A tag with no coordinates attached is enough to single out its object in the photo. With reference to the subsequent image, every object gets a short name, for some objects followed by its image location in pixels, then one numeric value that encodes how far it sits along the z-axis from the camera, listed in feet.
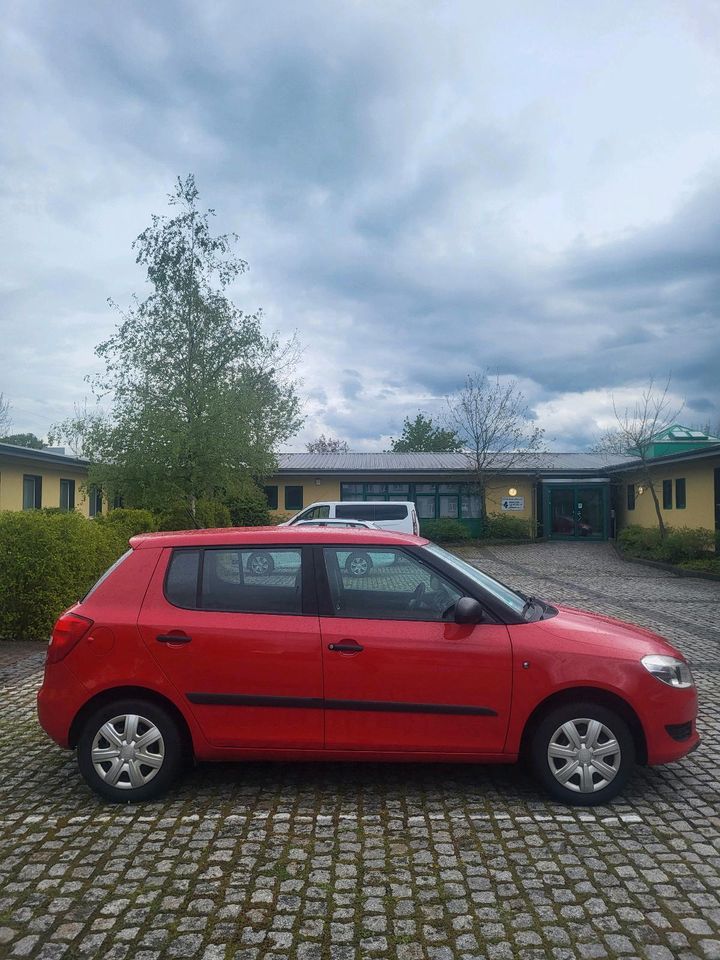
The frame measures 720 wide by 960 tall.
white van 67.56
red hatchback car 13.47
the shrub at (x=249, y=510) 98.68
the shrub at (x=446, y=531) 101.40
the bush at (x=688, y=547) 67.36
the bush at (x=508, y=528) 105.40
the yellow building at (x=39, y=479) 68.39
